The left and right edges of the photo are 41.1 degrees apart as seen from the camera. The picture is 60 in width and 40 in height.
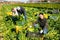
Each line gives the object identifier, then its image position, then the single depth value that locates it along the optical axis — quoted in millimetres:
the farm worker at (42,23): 4136
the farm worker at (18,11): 4402
